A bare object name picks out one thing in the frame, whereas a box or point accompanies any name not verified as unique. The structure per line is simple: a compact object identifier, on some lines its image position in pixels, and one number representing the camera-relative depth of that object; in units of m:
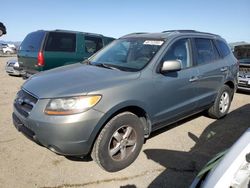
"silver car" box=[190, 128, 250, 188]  1.31
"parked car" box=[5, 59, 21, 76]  8.21
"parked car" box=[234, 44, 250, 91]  6.07
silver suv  2.21
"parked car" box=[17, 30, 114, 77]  5.37
